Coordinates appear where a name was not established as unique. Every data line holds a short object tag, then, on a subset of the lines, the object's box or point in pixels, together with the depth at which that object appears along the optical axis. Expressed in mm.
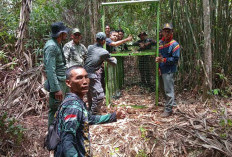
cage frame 3987
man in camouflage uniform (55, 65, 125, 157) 1543
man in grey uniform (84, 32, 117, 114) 3957
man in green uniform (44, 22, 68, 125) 2922
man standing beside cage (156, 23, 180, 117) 3811
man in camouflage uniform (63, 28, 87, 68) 4195
